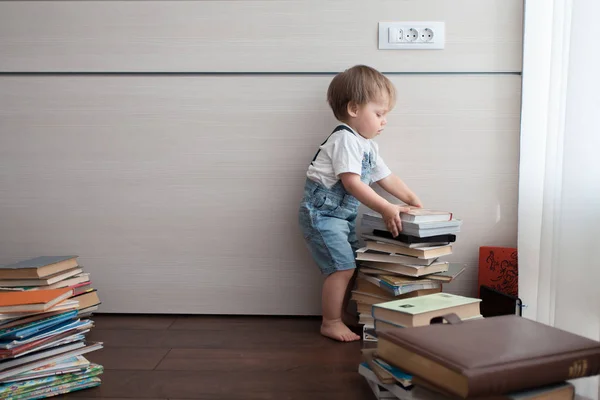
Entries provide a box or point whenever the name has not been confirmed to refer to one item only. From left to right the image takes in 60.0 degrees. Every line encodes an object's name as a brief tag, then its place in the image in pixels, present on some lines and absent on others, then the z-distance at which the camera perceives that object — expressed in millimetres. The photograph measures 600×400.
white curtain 1245
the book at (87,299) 1508
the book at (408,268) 1516
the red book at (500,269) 1692
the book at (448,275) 1548
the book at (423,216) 1496
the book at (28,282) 1387
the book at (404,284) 1497
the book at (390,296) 1568
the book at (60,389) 1162
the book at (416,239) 1497
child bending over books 1617
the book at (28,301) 1152
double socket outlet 1734
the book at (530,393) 907
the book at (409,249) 1498
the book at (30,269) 1373
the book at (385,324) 1155
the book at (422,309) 1111
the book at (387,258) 1521
